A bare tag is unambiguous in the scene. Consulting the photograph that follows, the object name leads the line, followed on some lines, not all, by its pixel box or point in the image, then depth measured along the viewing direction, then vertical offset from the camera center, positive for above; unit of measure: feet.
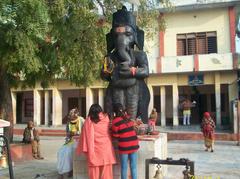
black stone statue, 23.32 +2.20
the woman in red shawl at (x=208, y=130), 43.21 -3.04
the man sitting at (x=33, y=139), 38.78 -3.44
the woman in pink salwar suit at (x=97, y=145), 20.58 -2.20
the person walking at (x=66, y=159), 24.93 -3.60
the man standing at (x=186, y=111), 74.39 -1.32
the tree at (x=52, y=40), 30.42 +6.35
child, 20.53 -1.89
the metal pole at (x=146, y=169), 20.13 -3.51
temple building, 73.67 +8.27
